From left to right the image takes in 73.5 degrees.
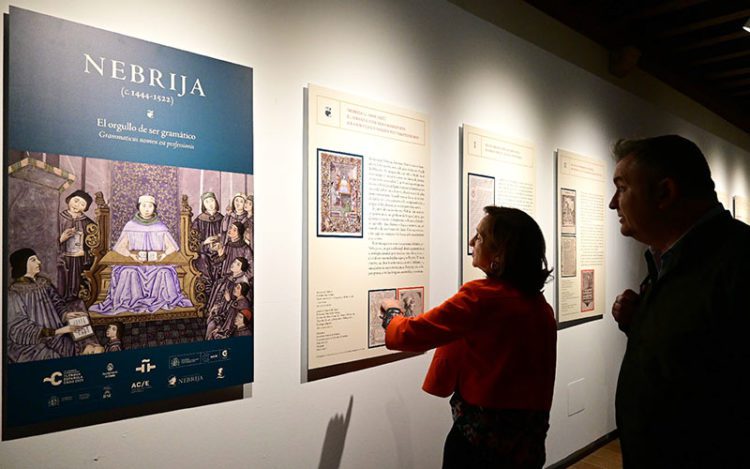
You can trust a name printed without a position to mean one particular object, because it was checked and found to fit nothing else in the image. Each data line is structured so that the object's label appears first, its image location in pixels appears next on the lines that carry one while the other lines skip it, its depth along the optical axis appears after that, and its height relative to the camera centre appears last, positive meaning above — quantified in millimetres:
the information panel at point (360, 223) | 2100 +81
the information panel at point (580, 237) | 3650 +29
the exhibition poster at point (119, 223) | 1398 +52
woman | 1798 -386
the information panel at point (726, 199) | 6088 +530
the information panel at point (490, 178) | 2848 +383
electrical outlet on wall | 3713 -1178
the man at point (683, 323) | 1294 -220
